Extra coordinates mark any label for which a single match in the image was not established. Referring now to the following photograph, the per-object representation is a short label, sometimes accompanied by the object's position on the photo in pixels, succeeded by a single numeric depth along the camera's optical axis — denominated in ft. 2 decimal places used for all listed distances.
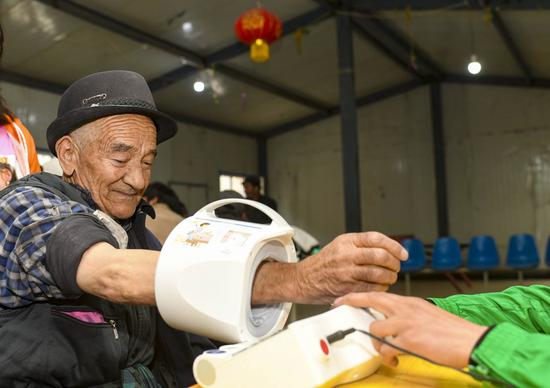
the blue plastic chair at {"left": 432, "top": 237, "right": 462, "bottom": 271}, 27.73
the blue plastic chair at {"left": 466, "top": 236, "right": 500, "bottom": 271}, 27.22
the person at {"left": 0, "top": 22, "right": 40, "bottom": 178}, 5.88
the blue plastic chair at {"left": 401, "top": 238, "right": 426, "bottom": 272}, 28.17
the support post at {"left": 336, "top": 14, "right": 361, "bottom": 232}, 26.25
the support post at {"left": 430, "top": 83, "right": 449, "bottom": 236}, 41.57
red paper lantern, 17.48
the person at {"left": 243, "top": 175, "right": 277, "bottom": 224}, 14.44
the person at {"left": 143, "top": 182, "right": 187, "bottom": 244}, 11.70
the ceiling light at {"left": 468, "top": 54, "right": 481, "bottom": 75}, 23.12
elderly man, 3.17
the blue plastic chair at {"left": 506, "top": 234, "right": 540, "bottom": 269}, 27.09
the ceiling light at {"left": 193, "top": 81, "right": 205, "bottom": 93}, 31.81
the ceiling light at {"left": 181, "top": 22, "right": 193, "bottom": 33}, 26.86
